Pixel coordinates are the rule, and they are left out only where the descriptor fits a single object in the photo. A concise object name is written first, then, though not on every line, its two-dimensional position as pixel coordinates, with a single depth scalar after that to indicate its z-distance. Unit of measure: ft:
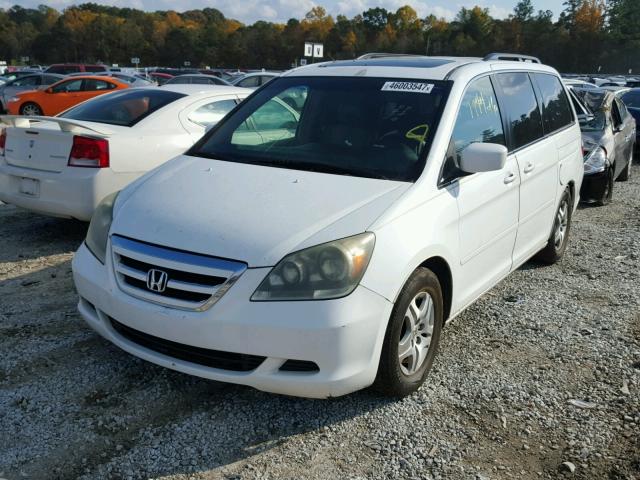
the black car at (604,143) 27.81
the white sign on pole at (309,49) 77.71
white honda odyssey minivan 9.27
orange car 59.47
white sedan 18.48
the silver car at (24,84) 67.67
